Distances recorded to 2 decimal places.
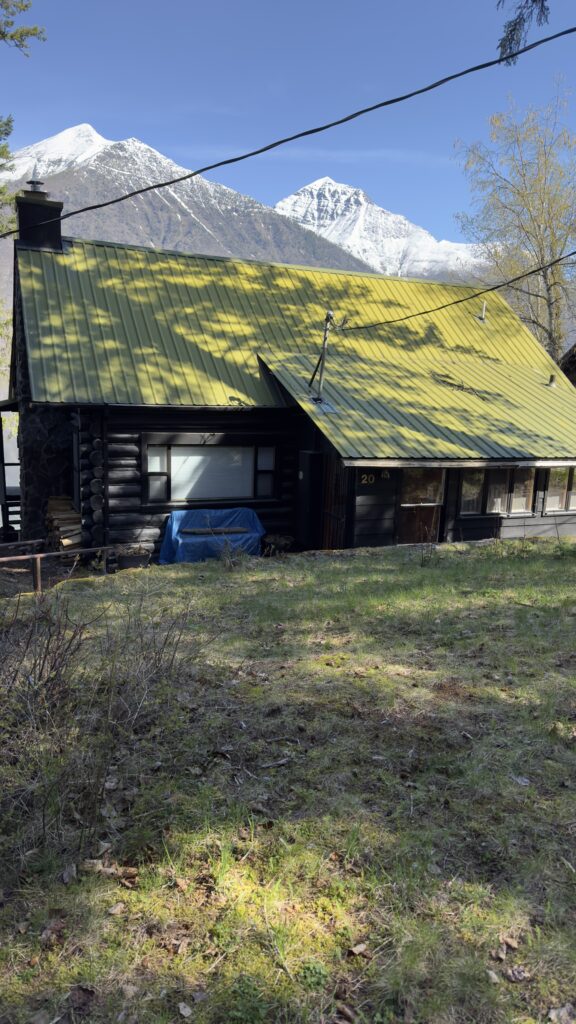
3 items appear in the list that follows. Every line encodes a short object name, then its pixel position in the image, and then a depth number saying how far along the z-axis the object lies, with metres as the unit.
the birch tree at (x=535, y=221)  32.78
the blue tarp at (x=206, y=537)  14.42
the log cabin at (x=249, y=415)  14.45
